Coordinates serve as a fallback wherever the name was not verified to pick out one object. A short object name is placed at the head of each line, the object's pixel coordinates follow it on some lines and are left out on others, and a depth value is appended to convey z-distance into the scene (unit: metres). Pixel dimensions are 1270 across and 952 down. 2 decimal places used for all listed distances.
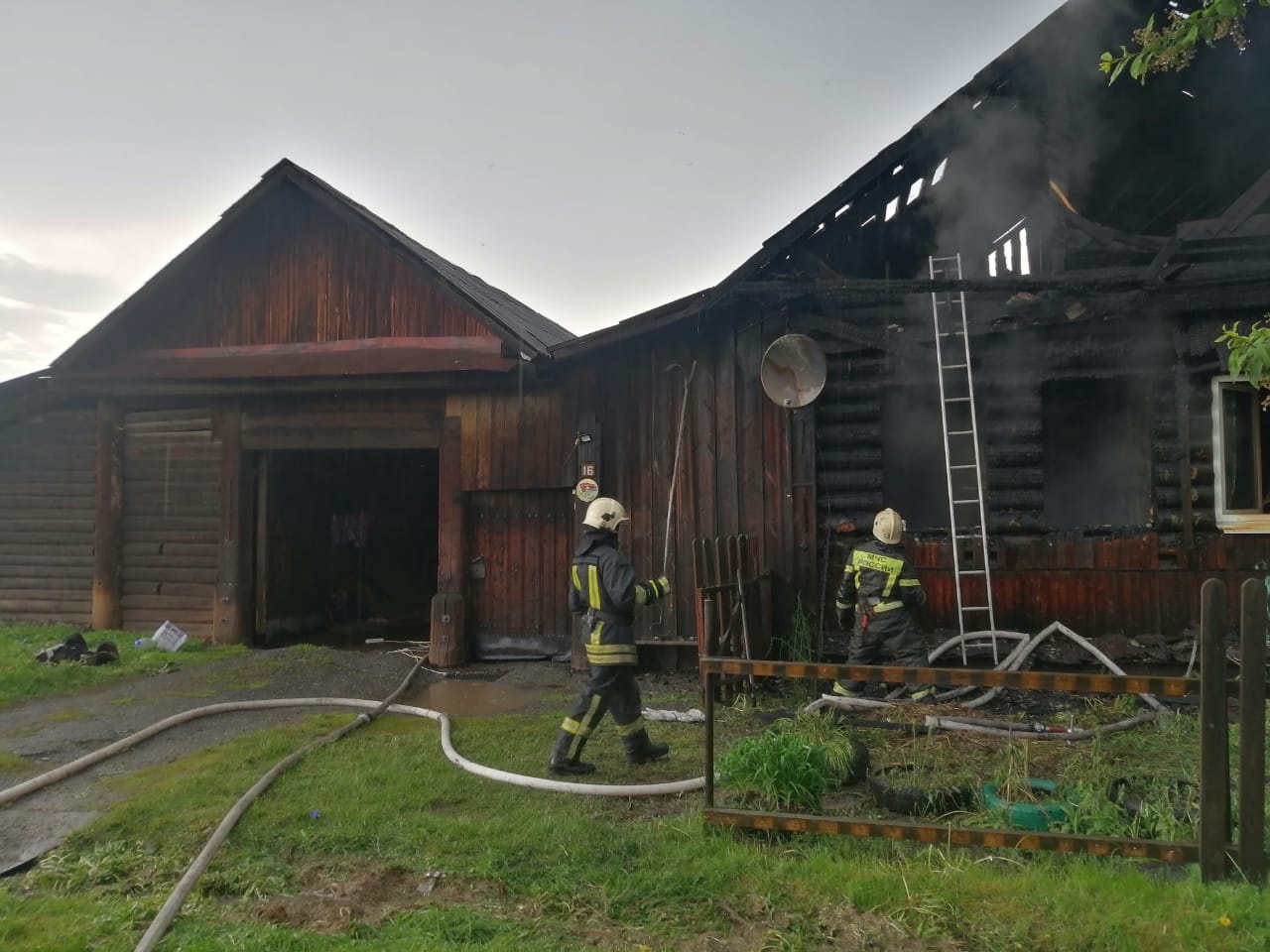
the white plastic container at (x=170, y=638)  10.70
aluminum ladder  8.12
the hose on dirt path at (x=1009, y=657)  6.63
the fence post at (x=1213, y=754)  3.58
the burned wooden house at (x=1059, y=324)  7.76
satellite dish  8.59
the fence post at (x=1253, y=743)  3.52
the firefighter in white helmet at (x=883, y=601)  7.16
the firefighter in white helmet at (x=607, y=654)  5.69
